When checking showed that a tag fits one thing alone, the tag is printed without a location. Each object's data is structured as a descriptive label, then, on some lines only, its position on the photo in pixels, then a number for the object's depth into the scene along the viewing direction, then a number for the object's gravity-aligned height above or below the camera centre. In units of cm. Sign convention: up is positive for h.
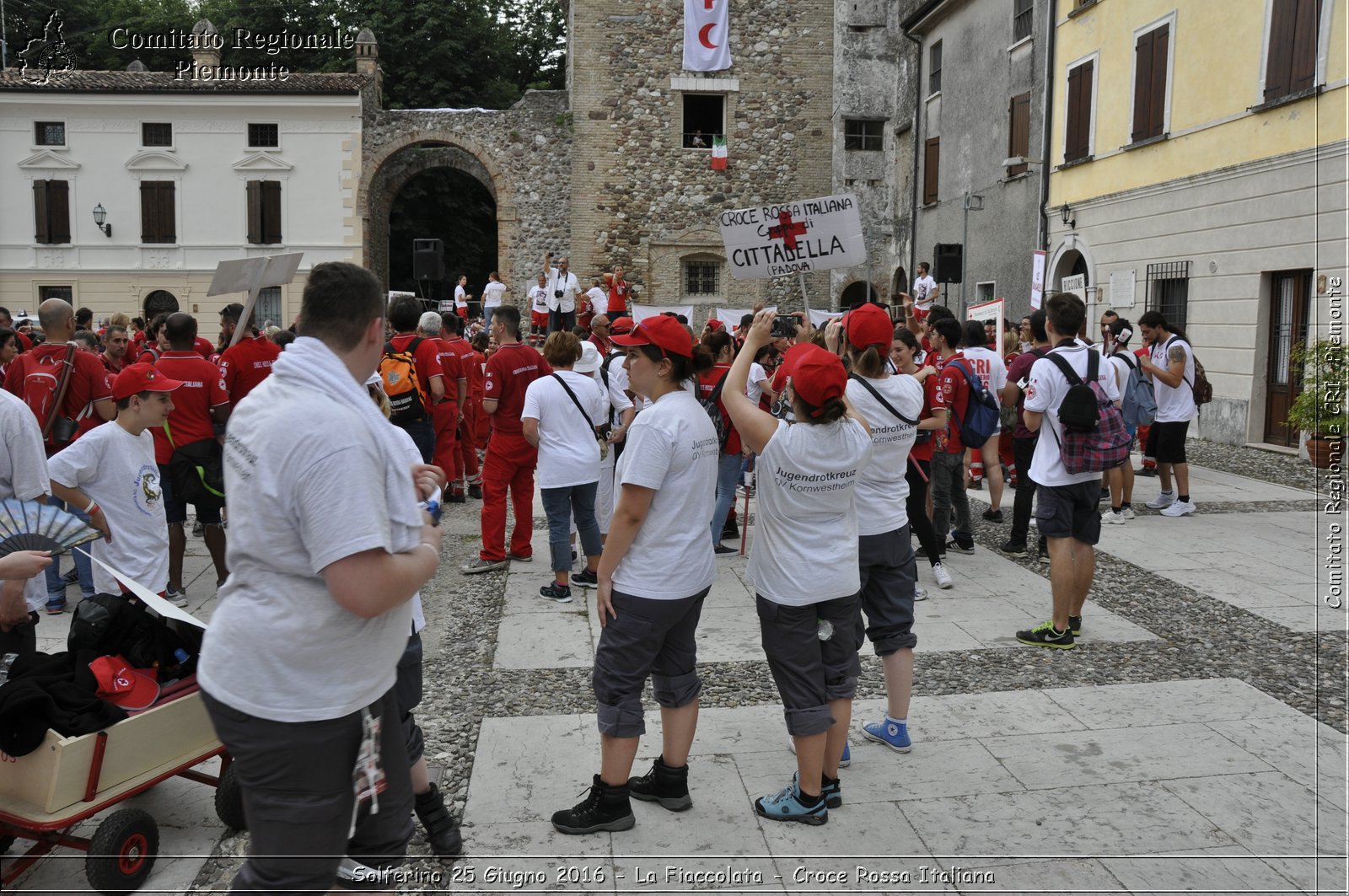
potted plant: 973 -45
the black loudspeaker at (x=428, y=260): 2245 +191
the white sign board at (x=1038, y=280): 1436 +108
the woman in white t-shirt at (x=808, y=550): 347 -71
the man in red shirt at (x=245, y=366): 746 -19
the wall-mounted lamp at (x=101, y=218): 2852 +343
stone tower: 2700 +573
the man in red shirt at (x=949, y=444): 749 -69
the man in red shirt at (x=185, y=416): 686 -53
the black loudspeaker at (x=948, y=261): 1669 +153
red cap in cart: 336 -117
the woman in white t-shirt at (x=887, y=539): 422 -80
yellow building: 1230 +259
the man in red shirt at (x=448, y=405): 941 -58
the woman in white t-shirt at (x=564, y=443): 663 -65
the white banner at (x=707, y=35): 2662 +835
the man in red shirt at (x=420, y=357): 832 -12
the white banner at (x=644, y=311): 1961 +73
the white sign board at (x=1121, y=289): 1634 +109
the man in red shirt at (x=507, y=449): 741 -77
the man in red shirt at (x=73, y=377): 680 -28
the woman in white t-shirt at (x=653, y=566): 339 -75
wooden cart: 304 -142
